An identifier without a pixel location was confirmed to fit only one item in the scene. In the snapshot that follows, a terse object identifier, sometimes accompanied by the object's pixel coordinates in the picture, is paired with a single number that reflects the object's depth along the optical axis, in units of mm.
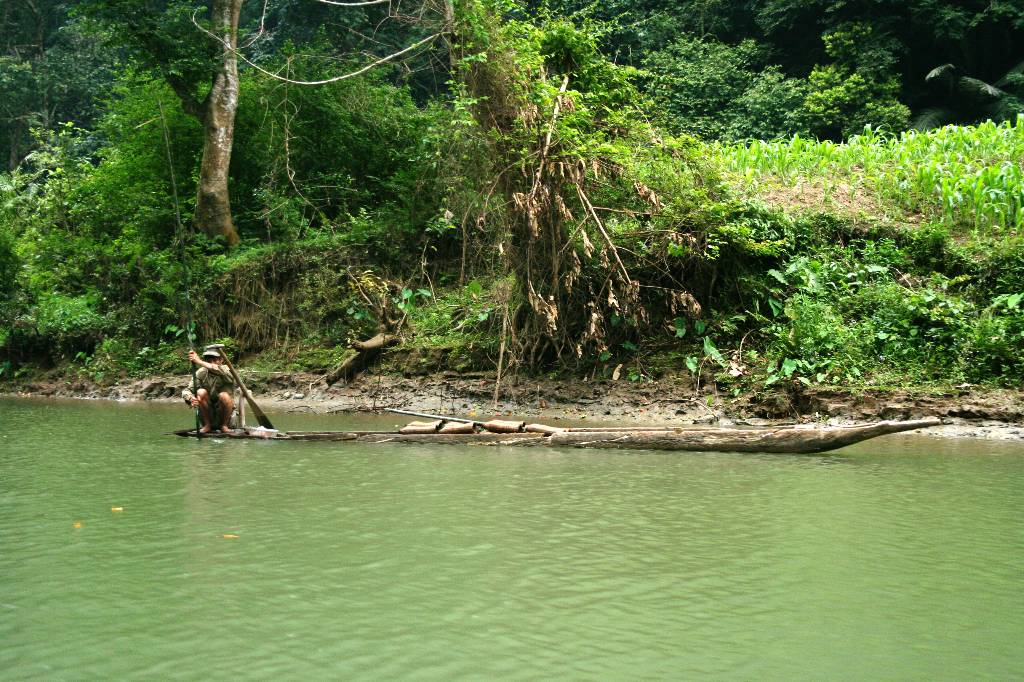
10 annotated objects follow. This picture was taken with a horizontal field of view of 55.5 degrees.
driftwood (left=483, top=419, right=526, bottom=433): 9867
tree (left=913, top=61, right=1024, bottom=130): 23027
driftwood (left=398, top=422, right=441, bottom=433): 10086
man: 10805
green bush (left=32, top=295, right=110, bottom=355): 18109
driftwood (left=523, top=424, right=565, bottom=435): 9750
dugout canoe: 8688
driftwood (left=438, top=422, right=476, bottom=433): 10016
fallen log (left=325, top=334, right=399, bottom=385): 14609
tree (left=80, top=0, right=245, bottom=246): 17312
